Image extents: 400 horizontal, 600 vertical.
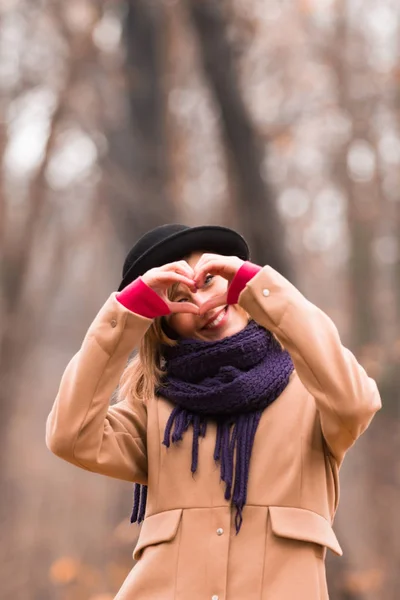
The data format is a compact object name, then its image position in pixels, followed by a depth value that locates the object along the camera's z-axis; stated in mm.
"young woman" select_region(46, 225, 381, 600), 4734
